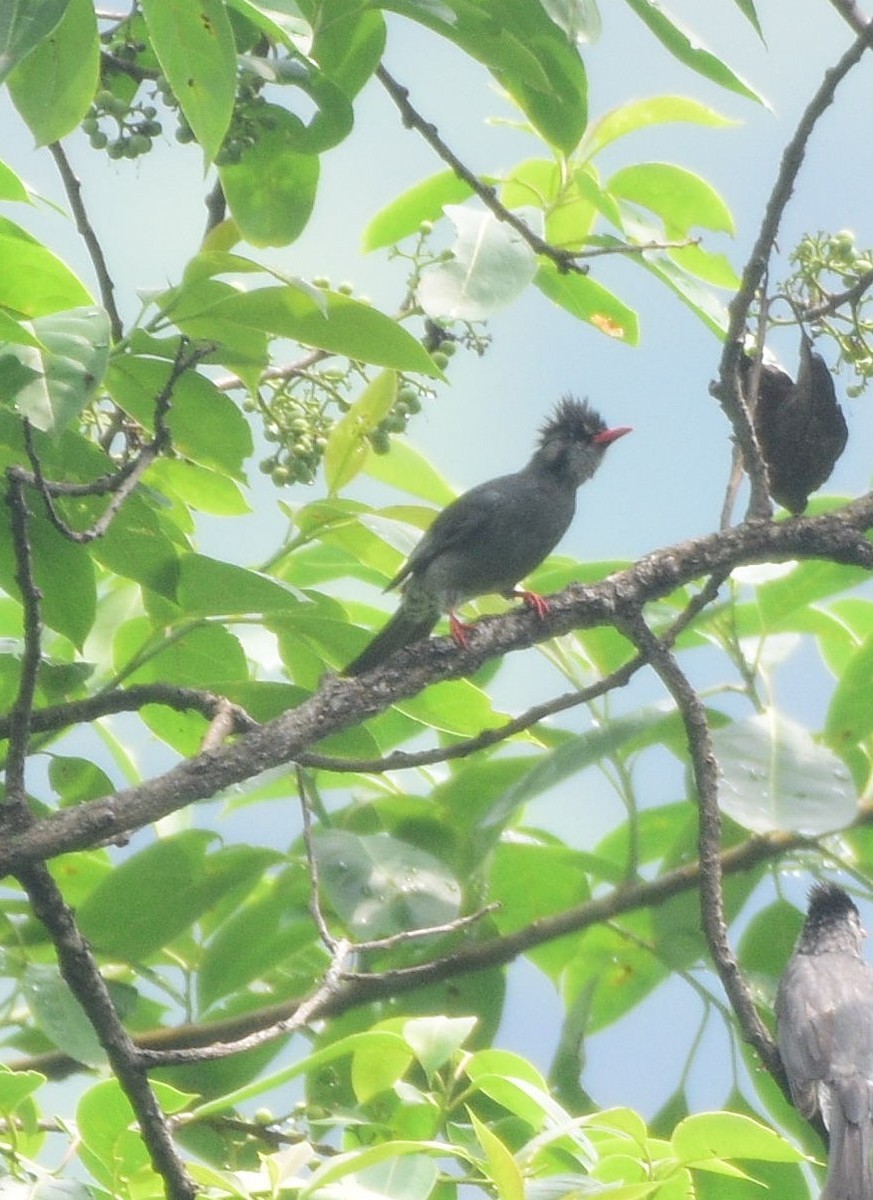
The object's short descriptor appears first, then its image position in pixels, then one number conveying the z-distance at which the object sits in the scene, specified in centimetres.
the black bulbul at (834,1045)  647
